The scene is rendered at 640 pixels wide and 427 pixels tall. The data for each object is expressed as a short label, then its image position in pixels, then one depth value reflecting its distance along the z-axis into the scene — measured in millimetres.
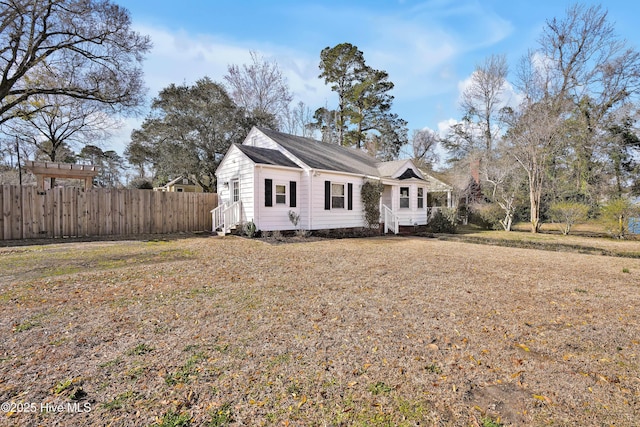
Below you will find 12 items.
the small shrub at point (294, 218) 13859
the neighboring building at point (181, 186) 30516
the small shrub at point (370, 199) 16250
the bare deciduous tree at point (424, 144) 37094
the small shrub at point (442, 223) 18297
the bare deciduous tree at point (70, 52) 12375
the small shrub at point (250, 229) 12594
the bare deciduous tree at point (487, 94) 26344
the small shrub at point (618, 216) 14273
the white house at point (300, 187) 13117
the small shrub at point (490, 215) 19984
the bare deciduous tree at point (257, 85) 26812
